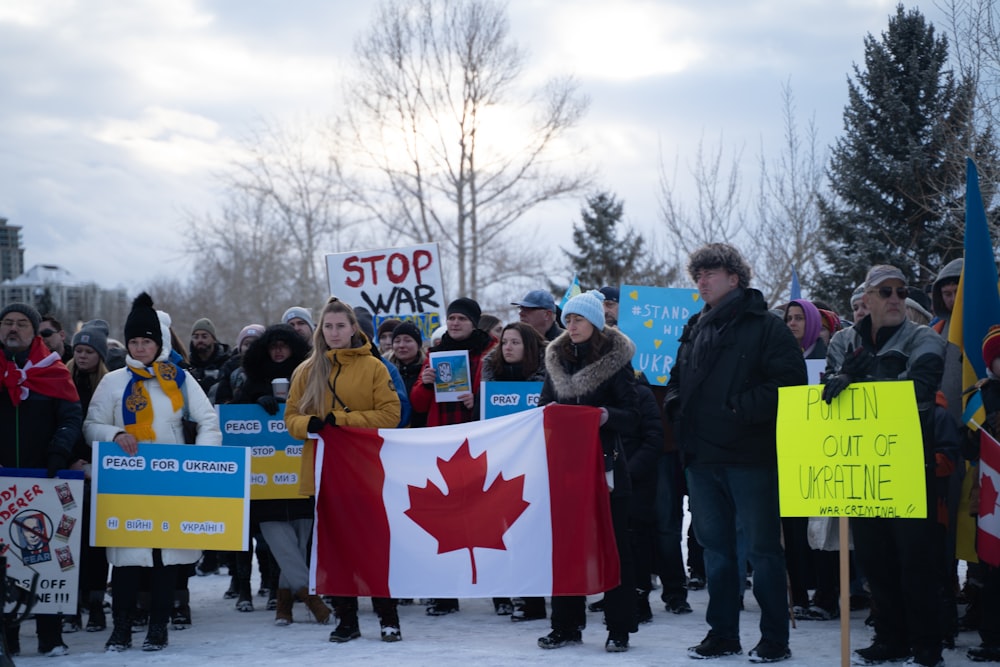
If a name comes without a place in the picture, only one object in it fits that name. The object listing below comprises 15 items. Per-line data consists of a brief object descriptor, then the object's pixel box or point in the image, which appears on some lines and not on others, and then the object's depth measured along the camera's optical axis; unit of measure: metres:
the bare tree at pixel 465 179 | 36.53
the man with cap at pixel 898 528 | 5.97
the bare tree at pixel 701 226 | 26.91
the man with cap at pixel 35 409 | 7.03
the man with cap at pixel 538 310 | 8.96
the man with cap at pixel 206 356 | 10.27
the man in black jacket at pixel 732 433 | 6.25
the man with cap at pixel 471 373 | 8.44
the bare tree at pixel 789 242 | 25.77
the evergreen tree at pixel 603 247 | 40.75
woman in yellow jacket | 7.40
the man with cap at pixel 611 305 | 10.00
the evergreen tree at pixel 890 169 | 23.38
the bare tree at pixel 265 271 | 46.41
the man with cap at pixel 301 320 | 9.55
